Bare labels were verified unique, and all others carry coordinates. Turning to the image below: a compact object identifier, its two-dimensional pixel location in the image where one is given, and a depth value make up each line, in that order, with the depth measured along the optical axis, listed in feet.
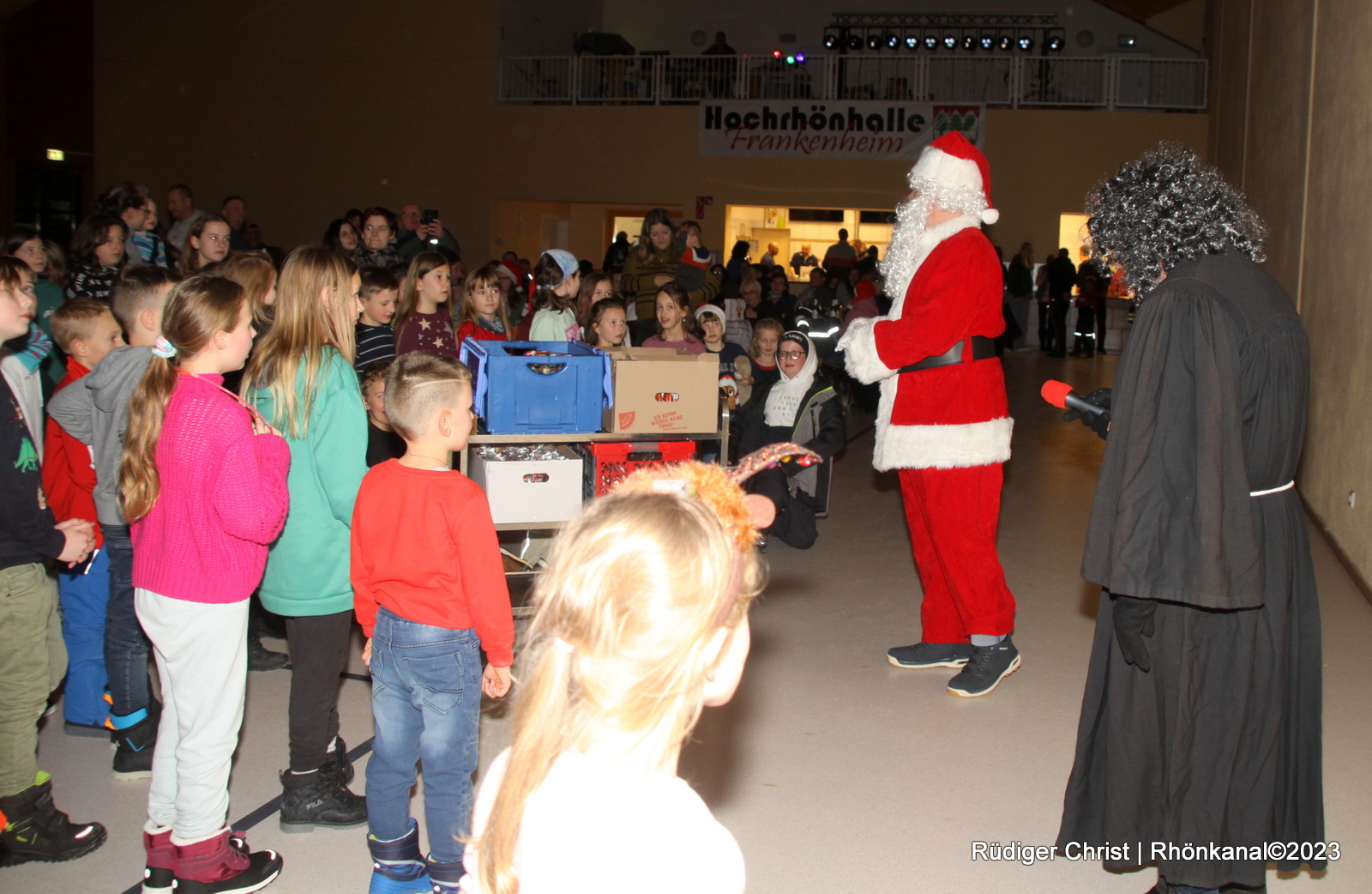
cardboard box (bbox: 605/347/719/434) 14.02
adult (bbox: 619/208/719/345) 22.67
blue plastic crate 13.58
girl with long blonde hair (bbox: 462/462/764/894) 3.66
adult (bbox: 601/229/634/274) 35.67
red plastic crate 14.47
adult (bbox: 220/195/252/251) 26.84
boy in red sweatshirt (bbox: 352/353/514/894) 7.40
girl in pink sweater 7.66
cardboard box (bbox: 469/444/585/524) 14.02
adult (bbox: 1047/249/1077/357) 51.75
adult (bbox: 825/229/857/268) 46.37
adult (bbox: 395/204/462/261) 23.39
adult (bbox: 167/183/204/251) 24.03
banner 51.52
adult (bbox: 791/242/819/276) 59.52
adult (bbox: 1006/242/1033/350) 51.16
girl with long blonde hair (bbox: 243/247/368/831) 8.71
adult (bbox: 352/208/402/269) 21.11
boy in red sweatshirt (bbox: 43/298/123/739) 10.76
